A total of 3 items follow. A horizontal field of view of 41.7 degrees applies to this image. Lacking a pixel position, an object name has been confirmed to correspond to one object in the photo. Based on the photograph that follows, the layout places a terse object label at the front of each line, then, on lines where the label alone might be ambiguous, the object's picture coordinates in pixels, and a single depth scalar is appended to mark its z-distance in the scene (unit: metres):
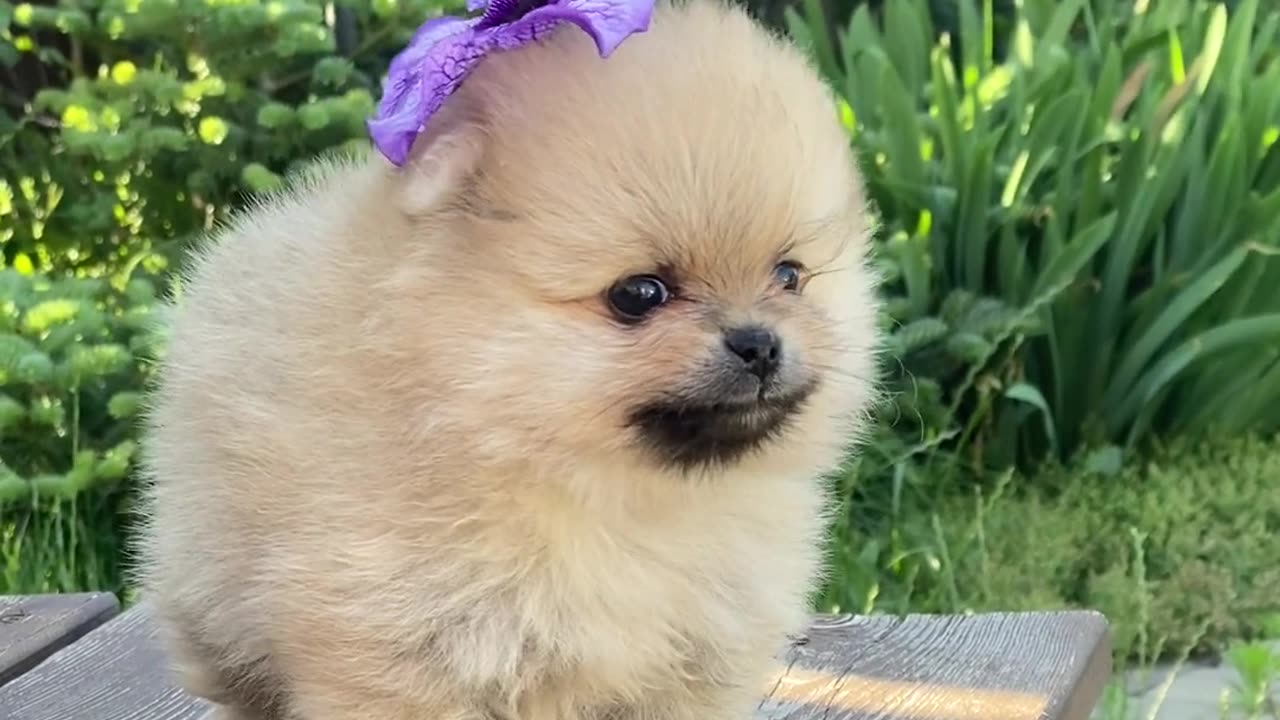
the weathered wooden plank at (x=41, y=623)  0.64
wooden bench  0.58
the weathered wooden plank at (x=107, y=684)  0.59
